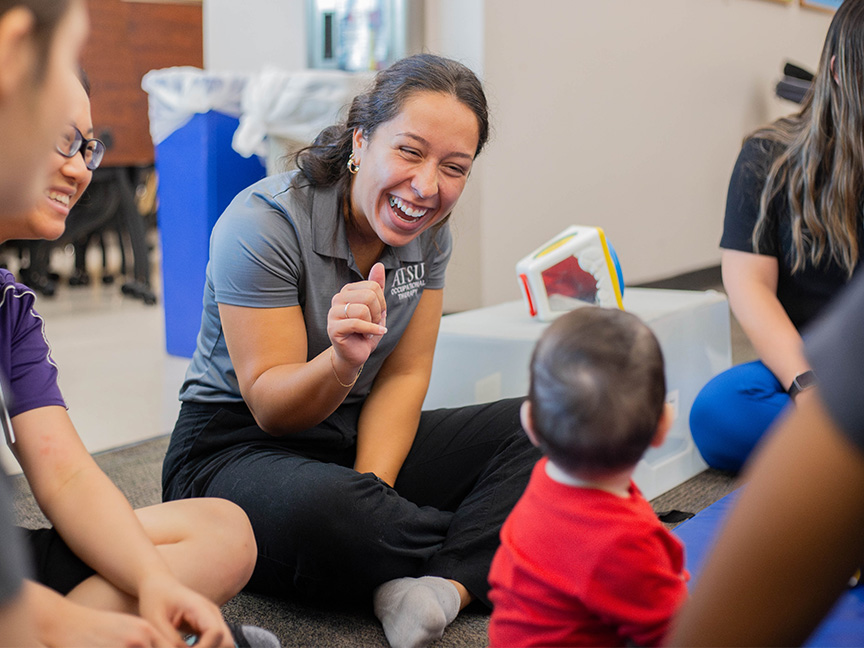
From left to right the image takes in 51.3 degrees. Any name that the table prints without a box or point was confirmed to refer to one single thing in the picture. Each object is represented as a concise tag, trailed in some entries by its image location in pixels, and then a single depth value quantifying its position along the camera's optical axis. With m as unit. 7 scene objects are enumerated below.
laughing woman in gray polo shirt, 1.16
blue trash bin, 2.67
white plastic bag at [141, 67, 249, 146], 2.62
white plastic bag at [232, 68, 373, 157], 2.52
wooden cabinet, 4.87
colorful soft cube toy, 1.78
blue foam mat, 1.02
